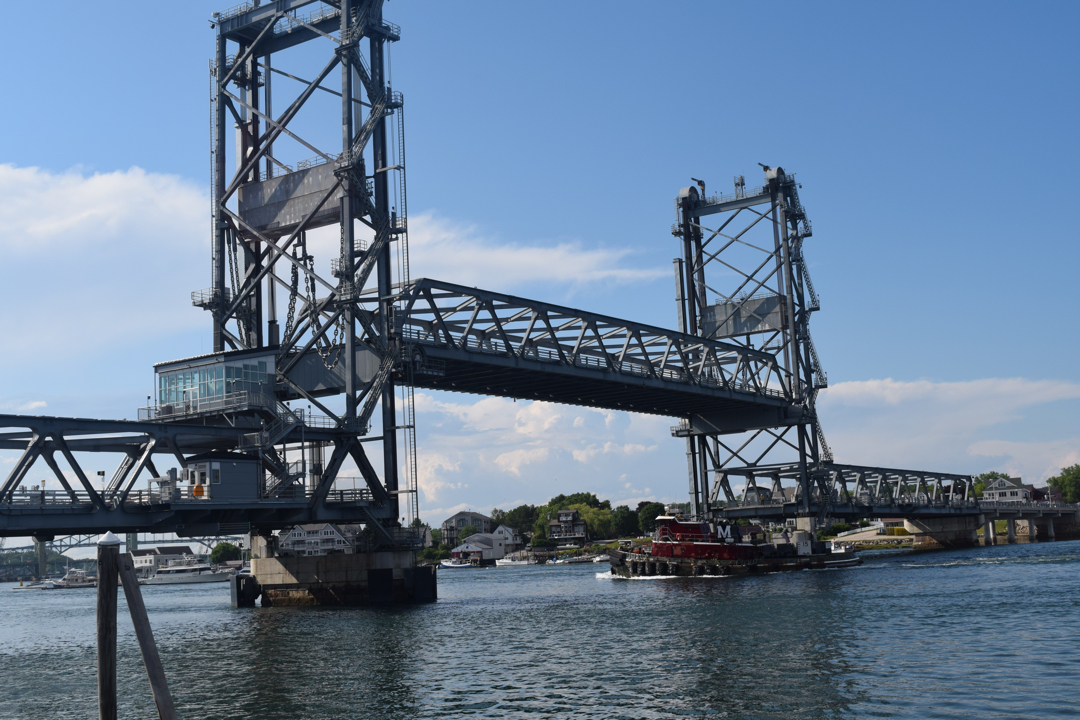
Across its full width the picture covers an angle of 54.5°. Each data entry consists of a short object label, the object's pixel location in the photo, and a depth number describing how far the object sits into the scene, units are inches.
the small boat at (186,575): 7047.2
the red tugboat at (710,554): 3284.9
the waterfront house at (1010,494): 7706.7
